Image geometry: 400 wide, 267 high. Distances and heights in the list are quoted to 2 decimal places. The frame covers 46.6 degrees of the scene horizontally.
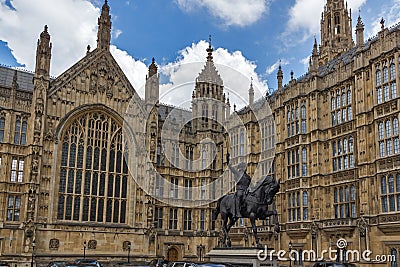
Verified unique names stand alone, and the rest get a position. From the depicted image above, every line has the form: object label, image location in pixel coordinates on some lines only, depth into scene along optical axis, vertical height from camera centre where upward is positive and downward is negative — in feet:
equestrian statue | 93.91 +3.55
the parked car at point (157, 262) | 129.82 -13.47
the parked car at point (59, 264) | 87.69 -9.21
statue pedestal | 88.38 -7.65
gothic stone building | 116.37 +18.62
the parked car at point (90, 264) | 90.69 -9.38
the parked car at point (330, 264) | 85.59 -8.30
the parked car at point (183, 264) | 79.93 -8.49
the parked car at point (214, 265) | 71.93 -7.18
